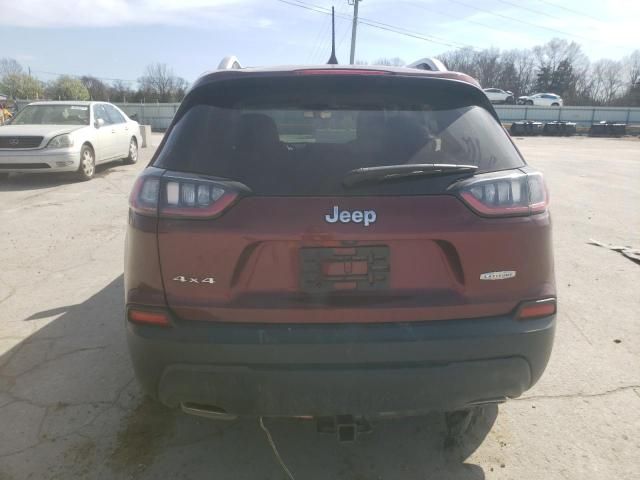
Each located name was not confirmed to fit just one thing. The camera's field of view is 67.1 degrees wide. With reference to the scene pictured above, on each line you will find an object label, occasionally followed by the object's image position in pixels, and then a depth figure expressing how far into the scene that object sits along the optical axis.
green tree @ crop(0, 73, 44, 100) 64.06
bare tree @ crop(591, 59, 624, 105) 86.25
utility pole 37.50
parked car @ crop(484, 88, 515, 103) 55.09
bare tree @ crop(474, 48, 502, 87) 91.15
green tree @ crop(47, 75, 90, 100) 65.29
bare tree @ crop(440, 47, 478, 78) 85.19
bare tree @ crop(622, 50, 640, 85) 76.69
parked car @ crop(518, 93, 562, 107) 54.45
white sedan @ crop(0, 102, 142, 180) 10.11
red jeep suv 1.88
